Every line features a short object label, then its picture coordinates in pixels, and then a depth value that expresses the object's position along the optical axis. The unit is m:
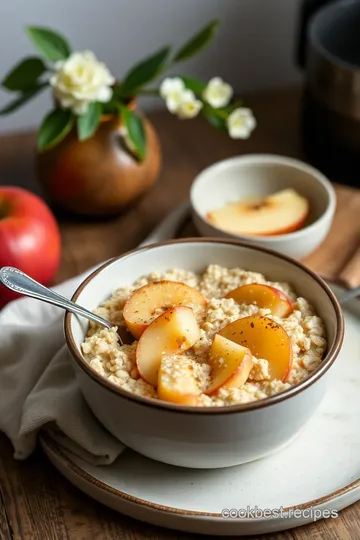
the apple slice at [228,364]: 0.65
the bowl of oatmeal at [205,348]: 0.63
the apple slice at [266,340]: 0.66
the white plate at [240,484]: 0.64
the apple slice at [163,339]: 0.66
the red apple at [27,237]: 0.80
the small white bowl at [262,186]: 0.83
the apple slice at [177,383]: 0.64
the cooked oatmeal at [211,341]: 0.65
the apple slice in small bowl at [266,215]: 0.84
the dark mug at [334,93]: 0.89
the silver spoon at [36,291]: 0.68
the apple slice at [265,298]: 0.71
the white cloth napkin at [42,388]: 0.68
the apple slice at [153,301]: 0.70
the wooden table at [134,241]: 0.66
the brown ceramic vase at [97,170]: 0.87
